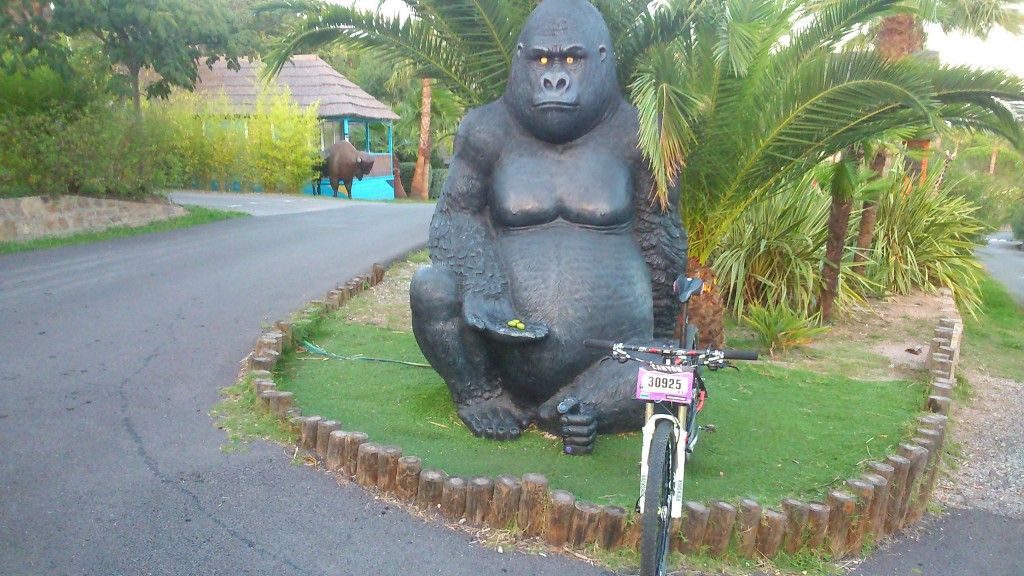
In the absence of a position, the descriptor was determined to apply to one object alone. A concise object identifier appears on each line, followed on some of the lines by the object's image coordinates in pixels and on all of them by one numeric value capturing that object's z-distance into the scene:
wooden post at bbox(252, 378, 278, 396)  4.50
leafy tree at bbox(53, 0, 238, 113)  11.05
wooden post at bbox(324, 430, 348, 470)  3.72
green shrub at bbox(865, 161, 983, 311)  9.66
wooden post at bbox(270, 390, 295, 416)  4.29
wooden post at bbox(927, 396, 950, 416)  4.75
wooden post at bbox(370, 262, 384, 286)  8.71
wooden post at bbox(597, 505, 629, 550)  3.12
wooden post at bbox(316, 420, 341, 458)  3.85
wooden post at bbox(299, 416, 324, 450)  3.92
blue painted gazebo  23.95
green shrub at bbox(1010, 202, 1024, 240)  22.14
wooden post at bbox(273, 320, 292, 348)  5.68
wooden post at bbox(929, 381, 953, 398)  4.88
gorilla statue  3.96
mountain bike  2.65
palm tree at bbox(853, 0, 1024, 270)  8.20
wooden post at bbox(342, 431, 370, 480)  3.67
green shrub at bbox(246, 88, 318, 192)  21.19
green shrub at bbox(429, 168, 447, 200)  28.34
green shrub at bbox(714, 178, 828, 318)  8.06
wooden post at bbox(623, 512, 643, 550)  3.11
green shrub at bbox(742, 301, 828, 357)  6.79
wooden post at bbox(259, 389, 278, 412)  4.33
